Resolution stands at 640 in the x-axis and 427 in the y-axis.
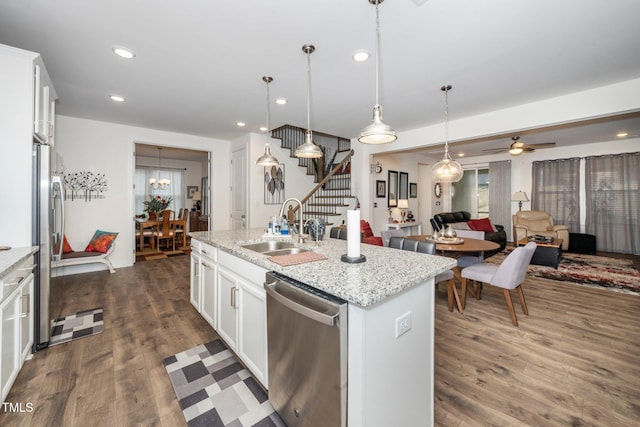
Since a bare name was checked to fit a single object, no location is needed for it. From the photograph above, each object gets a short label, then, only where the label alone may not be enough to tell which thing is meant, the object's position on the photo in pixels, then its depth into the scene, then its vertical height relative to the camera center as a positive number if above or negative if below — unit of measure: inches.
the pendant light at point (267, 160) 126.5 +24.4
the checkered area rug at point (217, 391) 62.1 -47.1
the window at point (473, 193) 327.6 +23.0
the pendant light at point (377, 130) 76.2 +23.2
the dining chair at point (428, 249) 103.7 -14.7
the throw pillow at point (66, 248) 163.9 -22.3
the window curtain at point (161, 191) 325.4 +30.8
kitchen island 43.7 -21.0
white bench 159.0 -28.4
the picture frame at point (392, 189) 265.9 +22.4
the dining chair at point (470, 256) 145.4 -25.7
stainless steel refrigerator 84.9 -6.9
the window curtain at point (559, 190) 264.7 +22.0
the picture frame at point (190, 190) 358.6 +27.9
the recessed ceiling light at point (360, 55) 96.7 +57.4
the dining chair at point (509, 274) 106.9 -26.3
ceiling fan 214.5 +52.8
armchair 243.9 -14.1
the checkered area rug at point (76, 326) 96.0 -44.1
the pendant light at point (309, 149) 113.3 +26.2
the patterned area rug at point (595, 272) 154.4 -39.7
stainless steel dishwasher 44.2 -26.5
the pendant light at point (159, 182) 310.0 +33.8
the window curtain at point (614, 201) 237.9 +9.6
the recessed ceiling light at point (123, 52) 96.7 +58.5
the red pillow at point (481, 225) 255.8 -13.1
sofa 231.5 -12.6
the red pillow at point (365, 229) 195.2 -13.2
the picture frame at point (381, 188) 250.4 +21.7
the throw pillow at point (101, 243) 172.2 -20.2
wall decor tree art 176.4 +17.5
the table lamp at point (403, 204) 267.4 +7.4
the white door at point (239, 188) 222.5 +19.8
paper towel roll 62.0 -5.2
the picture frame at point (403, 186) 282.7 +26.5
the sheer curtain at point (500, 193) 303.6 +20.6
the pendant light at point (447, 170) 154.6 +23.9
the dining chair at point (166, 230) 242.2 -17.0
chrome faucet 96.4 -9.0
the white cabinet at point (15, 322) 61.2 -28.1
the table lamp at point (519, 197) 276.8 +15.1
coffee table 188.2 -30.2
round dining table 125.4 -17.4
